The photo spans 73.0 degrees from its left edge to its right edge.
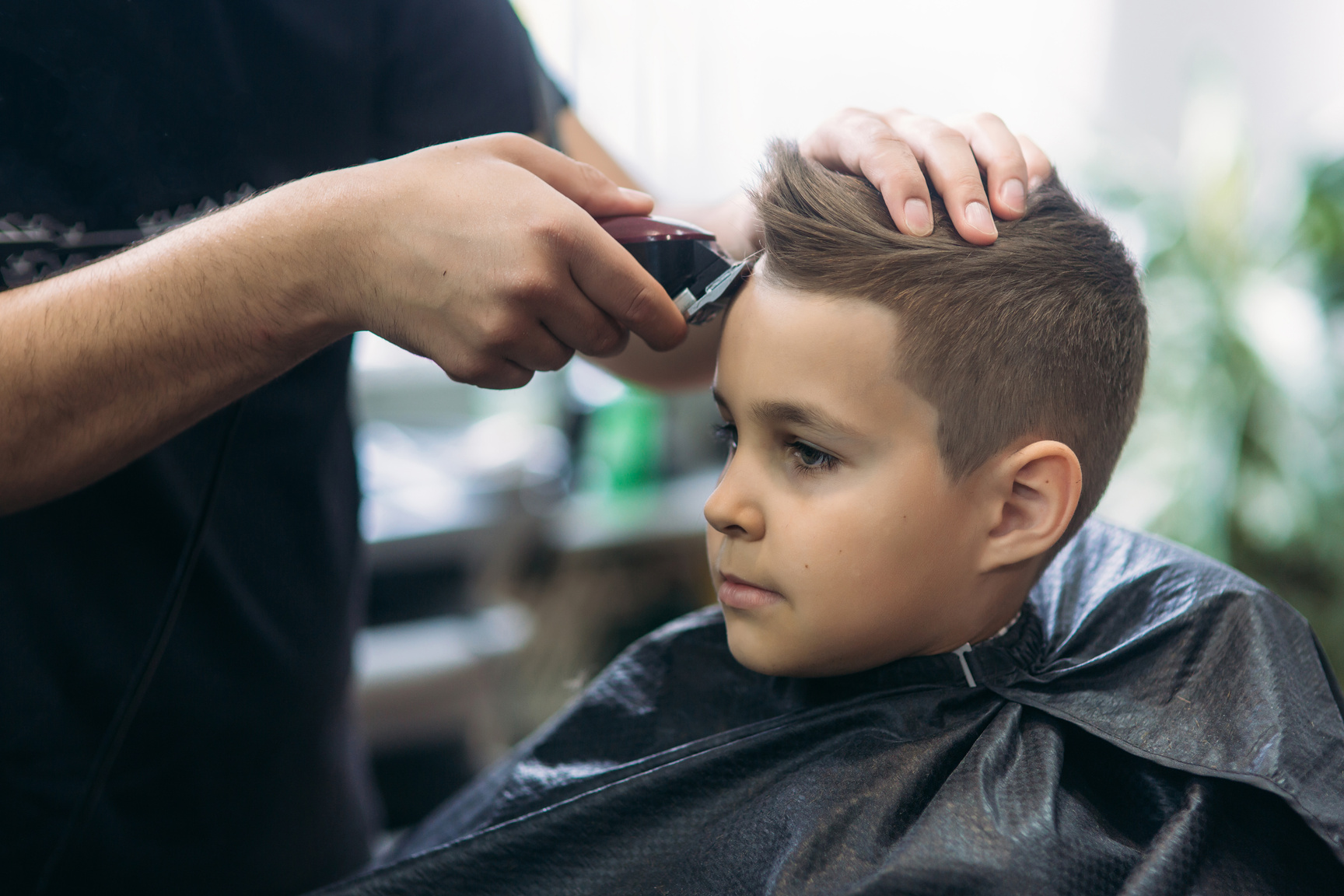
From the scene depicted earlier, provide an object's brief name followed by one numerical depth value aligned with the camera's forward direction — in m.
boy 0.72
